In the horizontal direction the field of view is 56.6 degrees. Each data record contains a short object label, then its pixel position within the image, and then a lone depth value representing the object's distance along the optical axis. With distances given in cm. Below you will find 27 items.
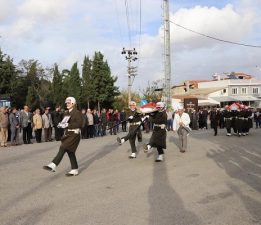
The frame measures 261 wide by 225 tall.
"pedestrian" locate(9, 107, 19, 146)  1085
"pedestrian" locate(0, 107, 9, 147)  1054
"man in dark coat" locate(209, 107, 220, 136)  1385
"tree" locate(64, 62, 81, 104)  3725
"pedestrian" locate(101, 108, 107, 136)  1491
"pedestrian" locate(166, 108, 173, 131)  1786
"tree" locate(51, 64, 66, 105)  3506
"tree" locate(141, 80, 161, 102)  3590
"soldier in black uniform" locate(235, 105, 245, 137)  1300
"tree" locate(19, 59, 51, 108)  3319
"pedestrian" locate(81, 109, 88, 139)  1346
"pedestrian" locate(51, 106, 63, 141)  1232
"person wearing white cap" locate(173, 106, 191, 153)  883
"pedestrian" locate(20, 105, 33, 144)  1131
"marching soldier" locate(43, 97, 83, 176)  587
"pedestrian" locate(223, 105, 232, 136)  1324
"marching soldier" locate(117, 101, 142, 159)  787
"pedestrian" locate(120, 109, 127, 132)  1762
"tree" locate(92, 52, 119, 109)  3794
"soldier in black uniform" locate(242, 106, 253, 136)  1329
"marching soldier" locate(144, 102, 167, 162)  741
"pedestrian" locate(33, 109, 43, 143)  1168
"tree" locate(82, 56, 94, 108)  3749
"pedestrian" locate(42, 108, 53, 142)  1207
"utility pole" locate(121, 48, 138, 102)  2761
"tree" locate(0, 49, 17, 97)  2780
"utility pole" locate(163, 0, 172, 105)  2180
